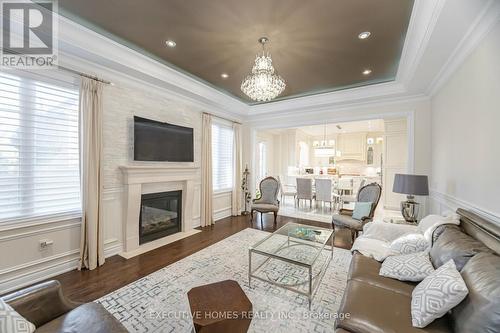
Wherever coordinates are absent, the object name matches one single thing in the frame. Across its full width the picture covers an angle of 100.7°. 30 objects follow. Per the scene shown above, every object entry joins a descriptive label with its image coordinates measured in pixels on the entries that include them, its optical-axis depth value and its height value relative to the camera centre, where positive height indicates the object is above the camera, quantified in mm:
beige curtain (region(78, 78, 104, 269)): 2766 -164
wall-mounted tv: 3441 +417
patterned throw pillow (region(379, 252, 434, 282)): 1694 -873
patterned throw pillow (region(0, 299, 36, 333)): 963 -761
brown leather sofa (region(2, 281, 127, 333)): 1185 -920
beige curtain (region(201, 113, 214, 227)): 4684 -172
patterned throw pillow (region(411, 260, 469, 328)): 1210 -799
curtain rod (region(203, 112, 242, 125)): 4883 +1189
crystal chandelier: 2719 +1123
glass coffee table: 2391 -1134
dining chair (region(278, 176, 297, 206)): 6905 -962
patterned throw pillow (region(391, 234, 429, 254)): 2078 -805
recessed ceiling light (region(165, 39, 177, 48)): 2804 +1669
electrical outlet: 2530 -982
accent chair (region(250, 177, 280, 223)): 4891 -818
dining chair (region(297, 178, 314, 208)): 6144 -715
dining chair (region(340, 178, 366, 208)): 6172 -977
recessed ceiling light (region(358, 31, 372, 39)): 2581 +1663
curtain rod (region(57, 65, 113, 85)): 2668 +1212
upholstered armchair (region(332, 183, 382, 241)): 3541 -922
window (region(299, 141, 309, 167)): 9695 +544
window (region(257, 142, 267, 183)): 9359 +228
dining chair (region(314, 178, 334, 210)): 5910 -710
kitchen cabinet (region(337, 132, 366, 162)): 9242 +895
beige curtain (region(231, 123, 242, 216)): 5656 -227
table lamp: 3016 -293
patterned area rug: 1855 -1418
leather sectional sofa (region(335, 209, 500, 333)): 1100 -809
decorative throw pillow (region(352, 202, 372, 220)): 3593 -787
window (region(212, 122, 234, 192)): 5234 +216
